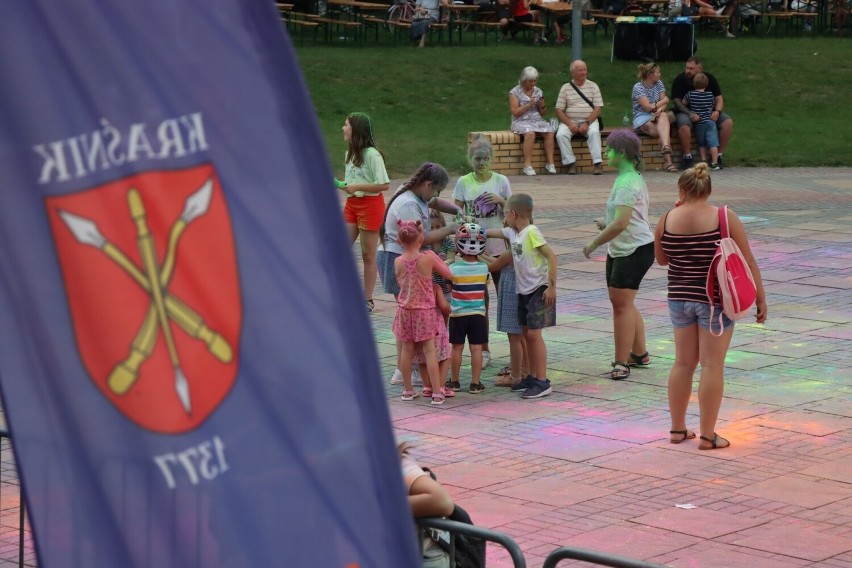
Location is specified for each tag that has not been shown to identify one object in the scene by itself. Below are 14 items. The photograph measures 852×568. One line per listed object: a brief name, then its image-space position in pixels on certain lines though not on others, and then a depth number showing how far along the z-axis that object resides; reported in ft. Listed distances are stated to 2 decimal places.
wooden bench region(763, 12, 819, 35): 111.75
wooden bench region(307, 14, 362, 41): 100.06
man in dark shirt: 71.36
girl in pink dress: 29.94
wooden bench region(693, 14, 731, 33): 106.93
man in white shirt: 69.15
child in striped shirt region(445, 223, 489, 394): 30.63
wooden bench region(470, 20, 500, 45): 103.31
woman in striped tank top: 26.35
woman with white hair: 68.03
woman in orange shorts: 38.55
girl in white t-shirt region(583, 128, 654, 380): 31.14
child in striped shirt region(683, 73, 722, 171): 70.95
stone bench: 69.10
